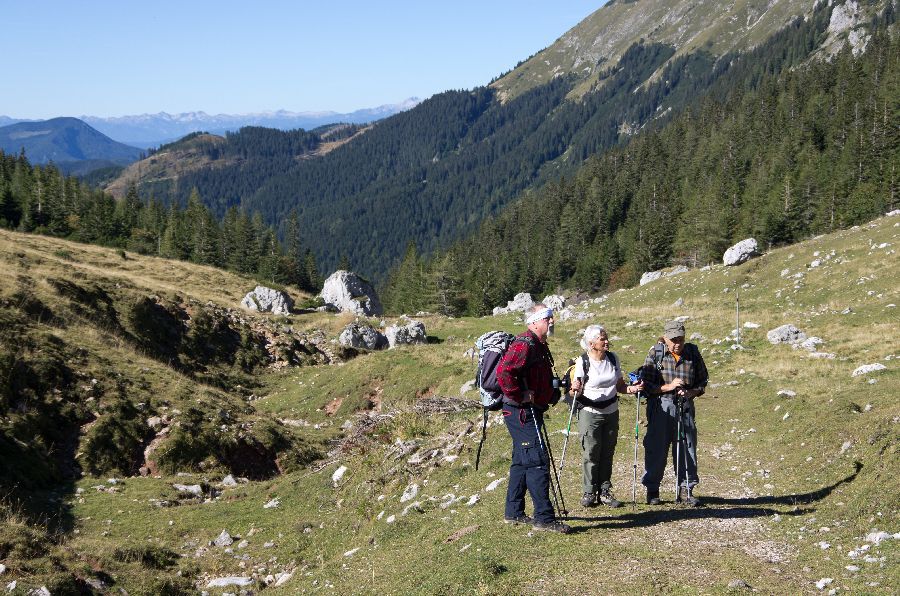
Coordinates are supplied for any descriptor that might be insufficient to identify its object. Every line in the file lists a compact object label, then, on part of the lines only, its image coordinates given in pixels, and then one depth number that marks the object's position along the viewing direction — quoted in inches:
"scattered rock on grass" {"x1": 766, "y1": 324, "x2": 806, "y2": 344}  984.9
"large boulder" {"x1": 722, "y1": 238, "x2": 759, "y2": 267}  1905.8
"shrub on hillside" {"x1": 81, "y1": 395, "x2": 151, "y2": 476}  683.4
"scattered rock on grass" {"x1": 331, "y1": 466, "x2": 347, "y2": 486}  600.4
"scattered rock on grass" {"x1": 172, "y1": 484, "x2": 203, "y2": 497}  651.5
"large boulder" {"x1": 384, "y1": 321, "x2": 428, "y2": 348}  1600.6
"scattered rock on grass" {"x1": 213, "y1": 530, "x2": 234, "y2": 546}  523.4
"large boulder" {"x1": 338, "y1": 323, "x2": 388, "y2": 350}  1587.1
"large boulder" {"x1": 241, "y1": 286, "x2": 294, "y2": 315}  2124.8
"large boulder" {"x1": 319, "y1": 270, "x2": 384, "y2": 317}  2672.2
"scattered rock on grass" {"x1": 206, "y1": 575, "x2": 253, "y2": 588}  440.1
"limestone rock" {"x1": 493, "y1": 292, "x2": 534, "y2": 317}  3089.8
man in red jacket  324.8
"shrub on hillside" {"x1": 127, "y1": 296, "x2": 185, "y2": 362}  1143.6
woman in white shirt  358.3
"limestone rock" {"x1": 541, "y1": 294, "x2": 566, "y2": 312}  2575.5
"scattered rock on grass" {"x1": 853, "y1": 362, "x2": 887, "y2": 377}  694.9
